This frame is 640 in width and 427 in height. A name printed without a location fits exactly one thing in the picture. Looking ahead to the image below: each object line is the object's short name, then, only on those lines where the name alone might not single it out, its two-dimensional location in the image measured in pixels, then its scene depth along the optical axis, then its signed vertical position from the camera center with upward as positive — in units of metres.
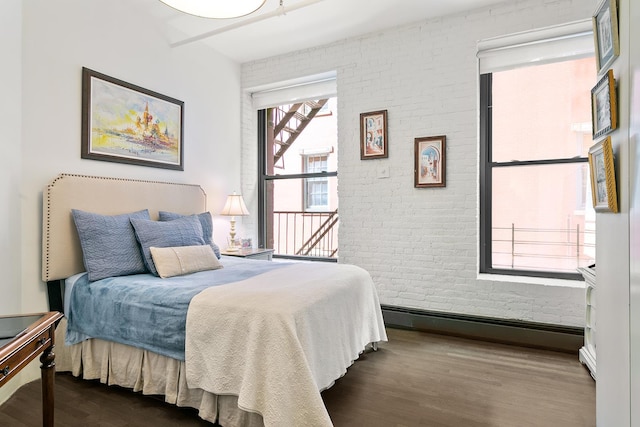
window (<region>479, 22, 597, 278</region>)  2.99 +0.46
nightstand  3.53 -0.39
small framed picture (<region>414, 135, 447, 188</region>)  3.23 +0.50
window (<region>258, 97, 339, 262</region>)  4.27 +0.45
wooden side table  1.13 -0.46
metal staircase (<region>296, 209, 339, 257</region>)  4.25 -0.26
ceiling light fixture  1.79 +1.10
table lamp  3.71 +0.07
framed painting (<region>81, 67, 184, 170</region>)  2.67 +0.79
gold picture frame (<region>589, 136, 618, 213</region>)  1.42 +0.16
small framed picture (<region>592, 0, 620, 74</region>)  1.39 +0.79
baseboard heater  2.79 -0.99
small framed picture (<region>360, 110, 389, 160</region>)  3.49 +0.82
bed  1.59 -0.55
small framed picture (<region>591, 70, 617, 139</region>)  1.41 +0.48
